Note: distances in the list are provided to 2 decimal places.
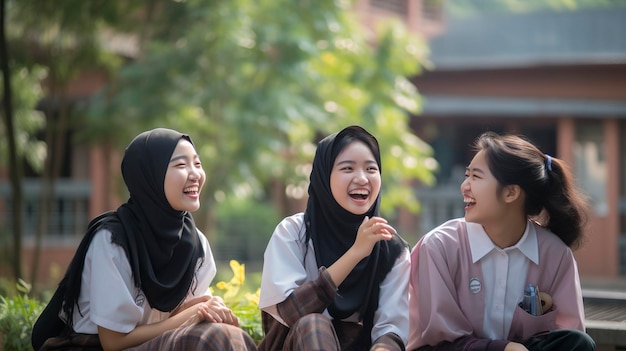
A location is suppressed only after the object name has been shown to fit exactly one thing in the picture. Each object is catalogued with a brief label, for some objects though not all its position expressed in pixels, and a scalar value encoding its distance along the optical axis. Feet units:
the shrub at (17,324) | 29.81
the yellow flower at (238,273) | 31.16
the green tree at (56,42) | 67.41
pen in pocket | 25.04
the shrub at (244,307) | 30.19
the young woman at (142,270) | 23.21
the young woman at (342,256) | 24.50
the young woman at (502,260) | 25.09
